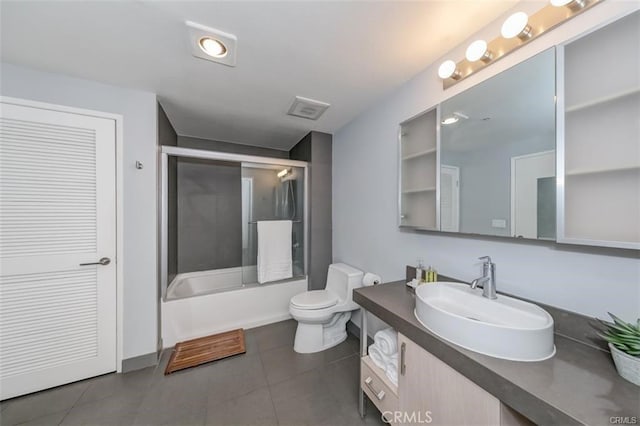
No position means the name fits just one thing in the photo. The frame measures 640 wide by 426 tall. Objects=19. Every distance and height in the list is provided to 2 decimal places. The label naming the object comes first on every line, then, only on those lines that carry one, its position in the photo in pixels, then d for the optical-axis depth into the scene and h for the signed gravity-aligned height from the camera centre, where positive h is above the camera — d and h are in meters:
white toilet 1.92 -0.90
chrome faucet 1.06 -0.34
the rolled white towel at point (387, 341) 1.22 -0.74
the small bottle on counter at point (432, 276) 1.37 -0.41
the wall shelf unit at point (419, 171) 1.45 +0.29
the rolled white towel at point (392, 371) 1.15 -0.86
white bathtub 2.06 -0.97
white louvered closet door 1.45 -0.26
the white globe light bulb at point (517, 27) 0.95 +0.83
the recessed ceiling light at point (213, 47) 1.25 +0.99
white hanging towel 2.49 -0.46
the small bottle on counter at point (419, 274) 1.42 -0.42
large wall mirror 0.94 +0.29
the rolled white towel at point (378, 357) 1.23 -0.85
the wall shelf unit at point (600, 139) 0.76 +0.27
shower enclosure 2.51 -0.03
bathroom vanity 0.57 -0.53
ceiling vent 1.92 +0.97
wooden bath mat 1.77 -1.23
